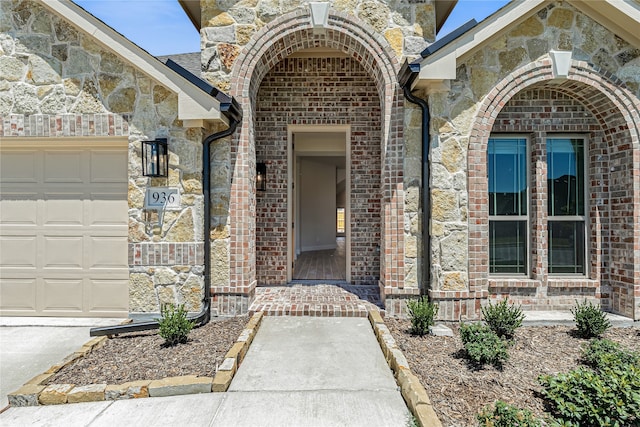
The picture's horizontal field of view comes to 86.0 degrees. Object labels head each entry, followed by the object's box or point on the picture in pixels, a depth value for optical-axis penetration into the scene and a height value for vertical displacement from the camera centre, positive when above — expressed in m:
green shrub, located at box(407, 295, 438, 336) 4.10 -1.22
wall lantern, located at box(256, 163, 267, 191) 6.26 +0.73
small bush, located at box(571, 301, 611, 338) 4.12 -1.32
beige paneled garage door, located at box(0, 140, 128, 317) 4.79 -0.19
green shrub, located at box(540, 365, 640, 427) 2.48 -1.39
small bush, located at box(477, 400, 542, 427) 2.31 -1.40
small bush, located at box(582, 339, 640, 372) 3.13 -1.36
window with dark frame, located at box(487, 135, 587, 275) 5.16 +0.14
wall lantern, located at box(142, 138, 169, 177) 4.45 +0.77
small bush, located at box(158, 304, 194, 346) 3.81 -1.25
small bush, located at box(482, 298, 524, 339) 4.00 -1.25
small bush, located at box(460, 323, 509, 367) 3.32 -1.31
